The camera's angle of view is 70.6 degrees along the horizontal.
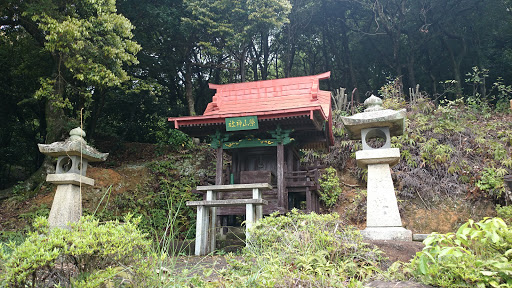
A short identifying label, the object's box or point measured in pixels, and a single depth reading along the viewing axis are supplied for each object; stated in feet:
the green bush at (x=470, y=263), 8.83
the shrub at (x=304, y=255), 10.48
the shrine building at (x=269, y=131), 28.63
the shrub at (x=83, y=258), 8.42
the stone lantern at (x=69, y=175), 23.36
